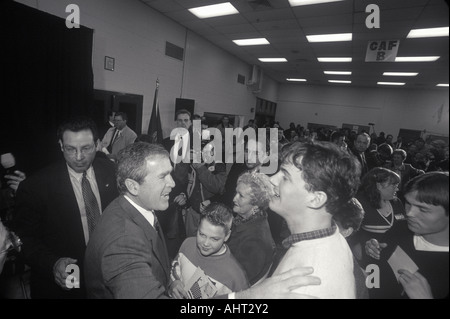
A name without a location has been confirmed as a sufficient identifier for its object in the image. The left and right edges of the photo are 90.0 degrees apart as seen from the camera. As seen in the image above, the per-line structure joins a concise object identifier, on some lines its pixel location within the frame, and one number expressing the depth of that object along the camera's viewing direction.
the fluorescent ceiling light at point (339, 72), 8.63
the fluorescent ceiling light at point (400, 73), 7.49
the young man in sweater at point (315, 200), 0.83
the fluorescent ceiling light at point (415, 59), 5.78
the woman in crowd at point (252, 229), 1.49
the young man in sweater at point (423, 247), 0.65
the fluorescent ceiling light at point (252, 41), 6.02
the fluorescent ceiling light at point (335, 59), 6.86
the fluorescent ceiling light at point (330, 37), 4.99
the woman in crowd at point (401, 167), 3.26
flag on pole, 3.91
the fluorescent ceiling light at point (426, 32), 4.23
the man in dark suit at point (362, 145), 3.93
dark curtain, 2.62
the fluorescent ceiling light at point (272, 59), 7.87
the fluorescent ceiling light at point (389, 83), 9.44
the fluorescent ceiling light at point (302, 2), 3.67
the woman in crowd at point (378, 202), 1.98
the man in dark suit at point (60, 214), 1.41
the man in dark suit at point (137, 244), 0.83
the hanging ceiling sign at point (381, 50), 4.79
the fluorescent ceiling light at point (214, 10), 4.24
